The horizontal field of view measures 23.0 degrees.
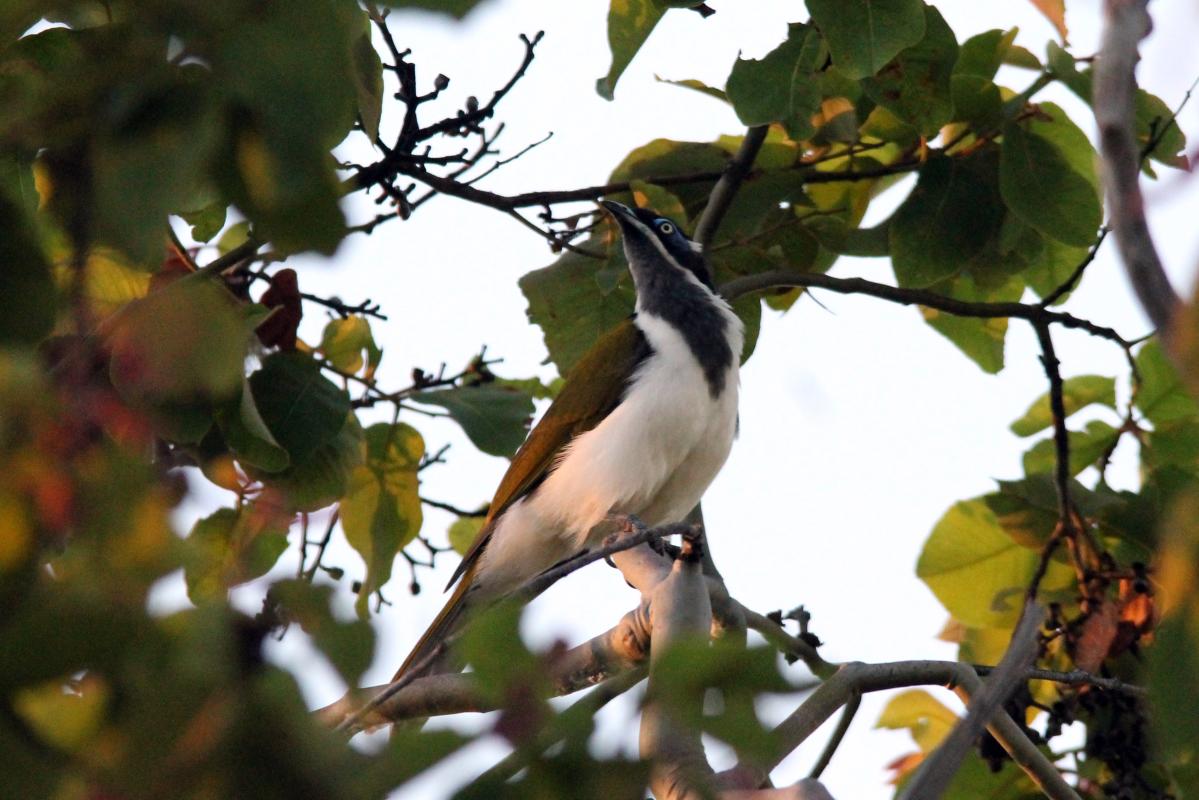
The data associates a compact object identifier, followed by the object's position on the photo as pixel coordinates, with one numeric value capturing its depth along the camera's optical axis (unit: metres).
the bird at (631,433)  10.82
